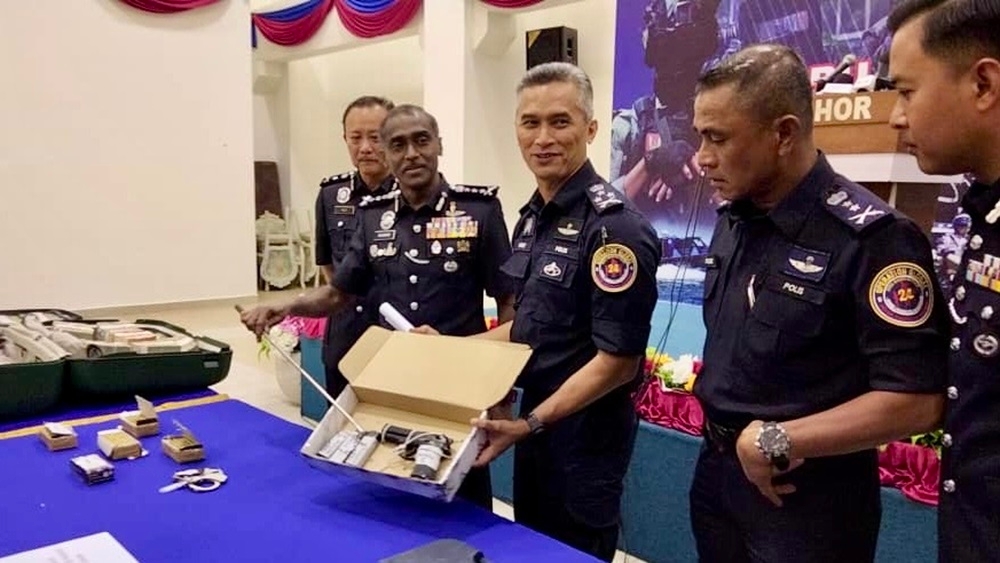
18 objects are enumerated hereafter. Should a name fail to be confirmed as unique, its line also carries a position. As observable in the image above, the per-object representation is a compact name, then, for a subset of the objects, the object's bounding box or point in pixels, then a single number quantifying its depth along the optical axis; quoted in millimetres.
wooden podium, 3289
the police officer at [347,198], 2732
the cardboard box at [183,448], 1545
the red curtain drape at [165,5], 7027
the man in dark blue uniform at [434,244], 2232
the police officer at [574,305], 1561
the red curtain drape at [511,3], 6537
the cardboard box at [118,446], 1549
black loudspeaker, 6668
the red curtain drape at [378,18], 7562
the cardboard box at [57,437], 1600
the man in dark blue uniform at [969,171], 980
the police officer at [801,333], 1115
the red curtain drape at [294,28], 8594
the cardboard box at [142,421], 1665
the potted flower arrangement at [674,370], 2627
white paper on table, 1142
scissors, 1421
